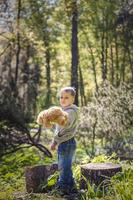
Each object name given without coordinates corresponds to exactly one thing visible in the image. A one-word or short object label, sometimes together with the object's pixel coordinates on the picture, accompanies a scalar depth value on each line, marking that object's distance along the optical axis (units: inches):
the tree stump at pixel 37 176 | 348.2
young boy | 314.2
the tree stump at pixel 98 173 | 314.7
